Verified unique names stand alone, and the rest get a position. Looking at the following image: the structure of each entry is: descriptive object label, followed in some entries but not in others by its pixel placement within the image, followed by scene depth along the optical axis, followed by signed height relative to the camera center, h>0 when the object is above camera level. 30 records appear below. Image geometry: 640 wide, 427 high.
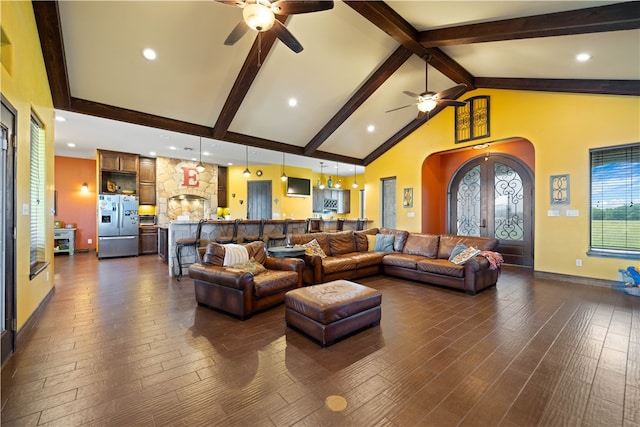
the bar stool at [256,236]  6.08 -0.58
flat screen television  10.34 +0.97
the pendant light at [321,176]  10.19 +1.62
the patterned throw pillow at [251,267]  3.68 -0.78
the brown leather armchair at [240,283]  3.30 -0.96
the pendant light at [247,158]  7.73 +1.78
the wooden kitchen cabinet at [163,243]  6.91 -0.86
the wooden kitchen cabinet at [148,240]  8.41 -0.94
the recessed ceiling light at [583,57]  4.14 +2.45
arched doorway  6.55 +0.25
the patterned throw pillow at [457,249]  4.86 -0.69
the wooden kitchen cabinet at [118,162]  7.86 +1.49
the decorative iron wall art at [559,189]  5.24 +0.46
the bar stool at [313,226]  7.39 -0.40
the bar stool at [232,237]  5.75 -0.58
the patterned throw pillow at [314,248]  4.97 -0.70
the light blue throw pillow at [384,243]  6.02 -0.71
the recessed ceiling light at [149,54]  4.16 +2.48
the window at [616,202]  4.58 +0.19
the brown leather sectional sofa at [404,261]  4.46 -0.91
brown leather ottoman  2.65 -1.03
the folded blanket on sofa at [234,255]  3.75 -0.62
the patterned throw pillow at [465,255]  4.52 -0.74
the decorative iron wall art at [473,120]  6.44 +2.30
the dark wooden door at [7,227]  2.42 -0.16
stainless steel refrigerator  7.71 -0.44
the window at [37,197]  3.40 +0.18
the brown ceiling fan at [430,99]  4.72 +2.03
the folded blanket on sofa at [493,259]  4.57 -0.81
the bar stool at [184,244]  5.46 -0.69
